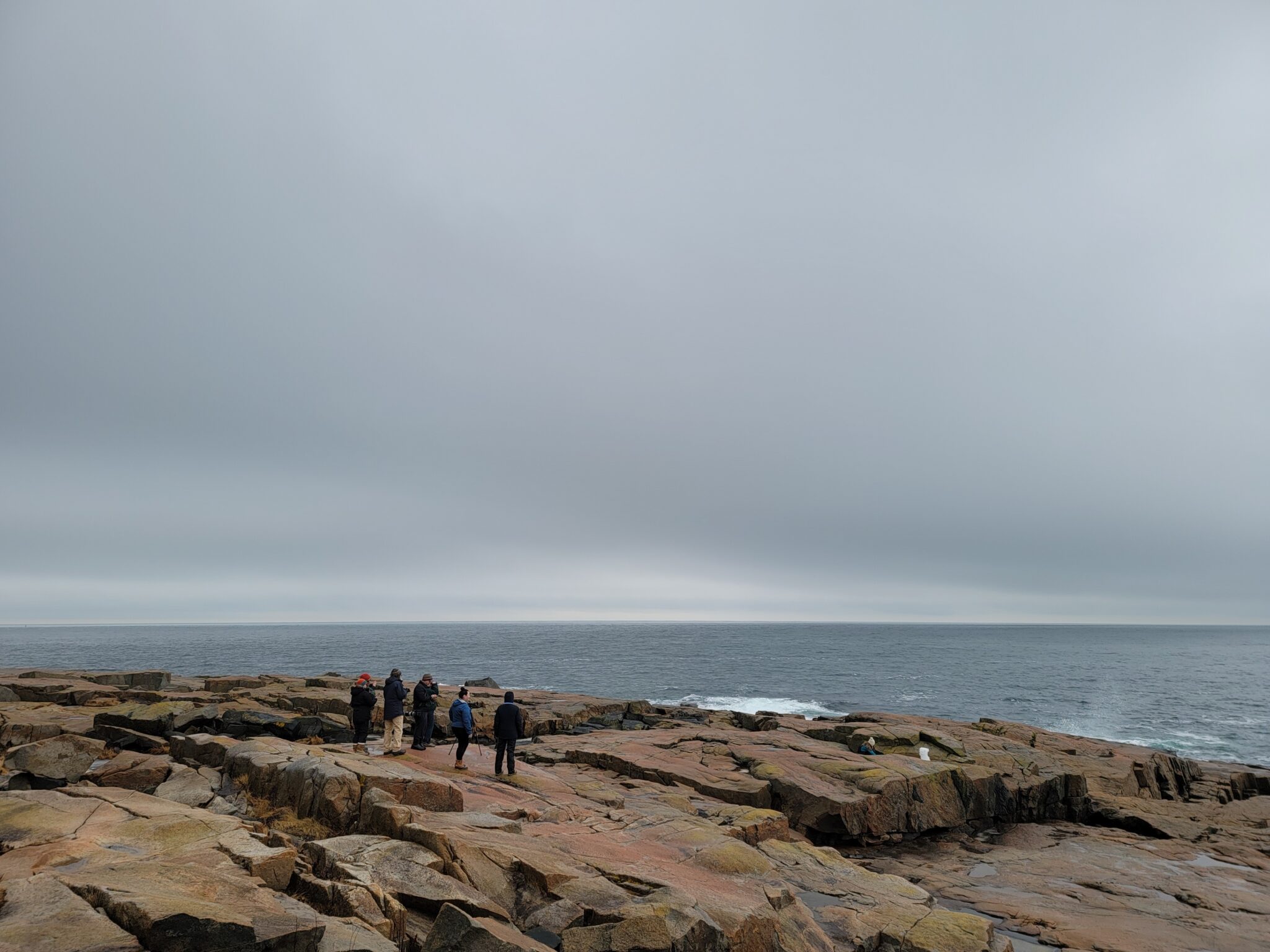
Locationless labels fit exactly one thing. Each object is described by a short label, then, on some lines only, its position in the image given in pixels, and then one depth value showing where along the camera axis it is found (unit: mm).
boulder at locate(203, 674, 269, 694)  33562
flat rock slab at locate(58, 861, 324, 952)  7074
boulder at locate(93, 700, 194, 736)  20500
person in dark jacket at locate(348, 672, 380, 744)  20984
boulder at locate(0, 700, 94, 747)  19109
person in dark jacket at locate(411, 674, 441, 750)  21719
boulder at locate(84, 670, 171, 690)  34531
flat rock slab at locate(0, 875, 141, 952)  6590
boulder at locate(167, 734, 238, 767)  16047
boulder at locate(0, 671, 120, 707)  27109
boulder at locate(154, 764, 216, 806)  13531
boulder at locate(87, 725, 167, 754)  17781
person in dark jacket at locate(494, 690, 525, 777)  18469
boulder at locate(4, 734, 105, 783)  13773
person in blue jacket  18922
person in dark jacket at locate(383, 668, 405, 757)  19328
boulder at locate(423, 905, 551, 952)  8141
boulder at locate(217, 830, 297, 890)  9078
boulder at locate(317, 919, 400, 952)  7617
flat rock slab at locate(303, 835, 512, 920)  9242
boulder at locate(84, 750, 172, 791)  14367
